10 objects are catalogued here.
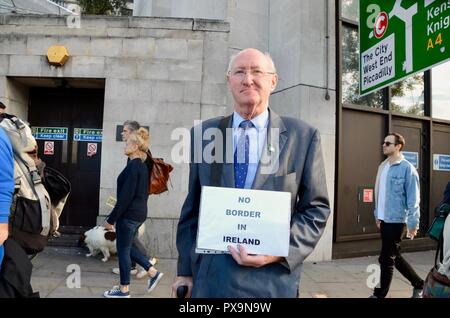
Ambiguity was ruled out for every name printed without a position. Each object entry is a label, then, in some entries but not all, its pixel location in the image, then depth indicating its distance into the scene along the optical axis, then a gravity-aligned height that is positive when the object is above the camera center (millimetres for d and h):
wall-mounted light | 6652 +2171
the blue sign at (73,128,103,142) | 7449 +818
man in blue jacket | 4680 -376
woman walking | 4469 -350
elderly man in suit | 1811 -17
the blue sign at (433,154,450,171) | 8469 +523
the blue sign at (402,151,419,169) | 8031 +594
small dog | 6004 -1091
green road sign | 4285 +1909
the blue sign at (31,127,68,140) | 7426 +842
